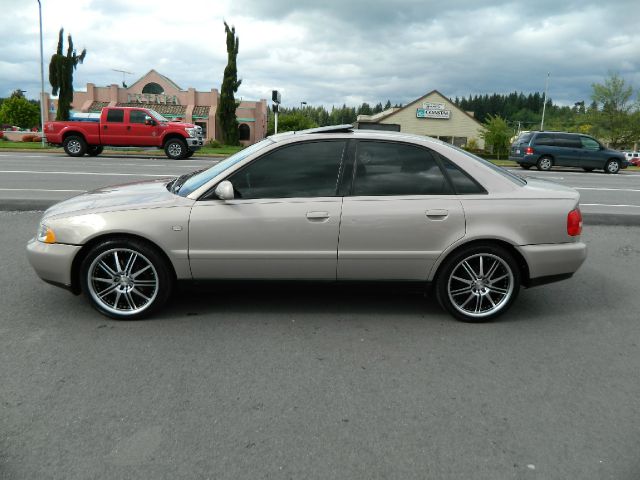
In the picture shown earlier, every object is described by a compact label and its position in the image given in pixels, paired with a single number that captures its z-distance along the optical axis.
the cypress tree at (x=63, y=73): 40.34
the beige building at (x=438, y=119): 67.50
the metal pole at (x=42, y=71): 28.52
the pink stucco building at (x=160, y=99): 57.91
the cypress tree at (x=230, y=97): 39.97
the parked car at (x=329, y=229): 4.06
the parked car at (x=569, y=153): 22.44
